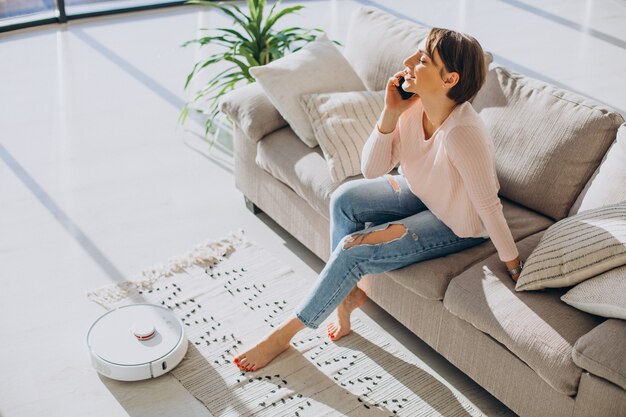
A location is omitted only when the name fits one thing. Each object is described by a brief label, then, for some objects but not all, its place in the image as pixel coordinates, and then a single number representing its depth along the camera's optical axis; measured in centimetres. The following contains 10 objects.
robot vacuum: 269
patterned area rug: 265
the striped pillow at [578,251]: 236
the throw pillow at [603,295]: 229
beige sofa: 230
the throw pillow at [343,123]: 307
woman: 254
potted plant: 398
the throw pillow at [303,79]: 325
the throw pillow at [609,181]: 260
